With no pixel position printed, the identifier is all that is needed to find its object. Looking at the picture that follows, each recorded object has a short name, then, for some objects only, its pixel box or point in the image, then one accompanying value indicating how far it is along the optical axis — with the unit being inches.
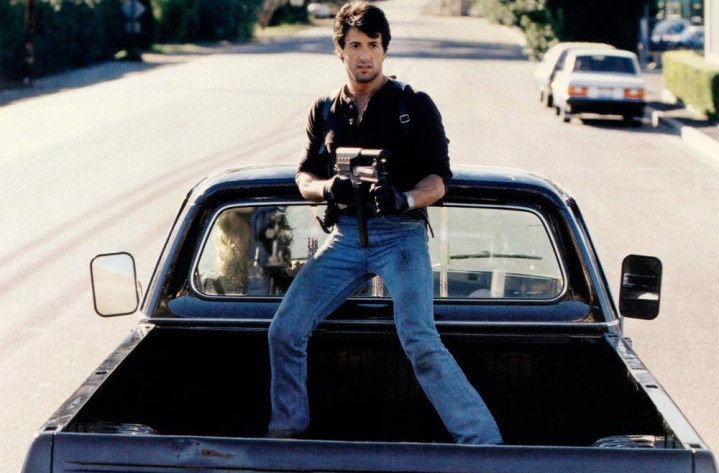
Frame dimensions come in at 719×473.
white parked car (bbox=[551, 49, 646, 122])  1005.8
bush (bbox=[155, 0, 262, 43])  2316.7
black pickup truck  159.0
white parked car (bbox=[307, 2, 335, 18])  4259.4
